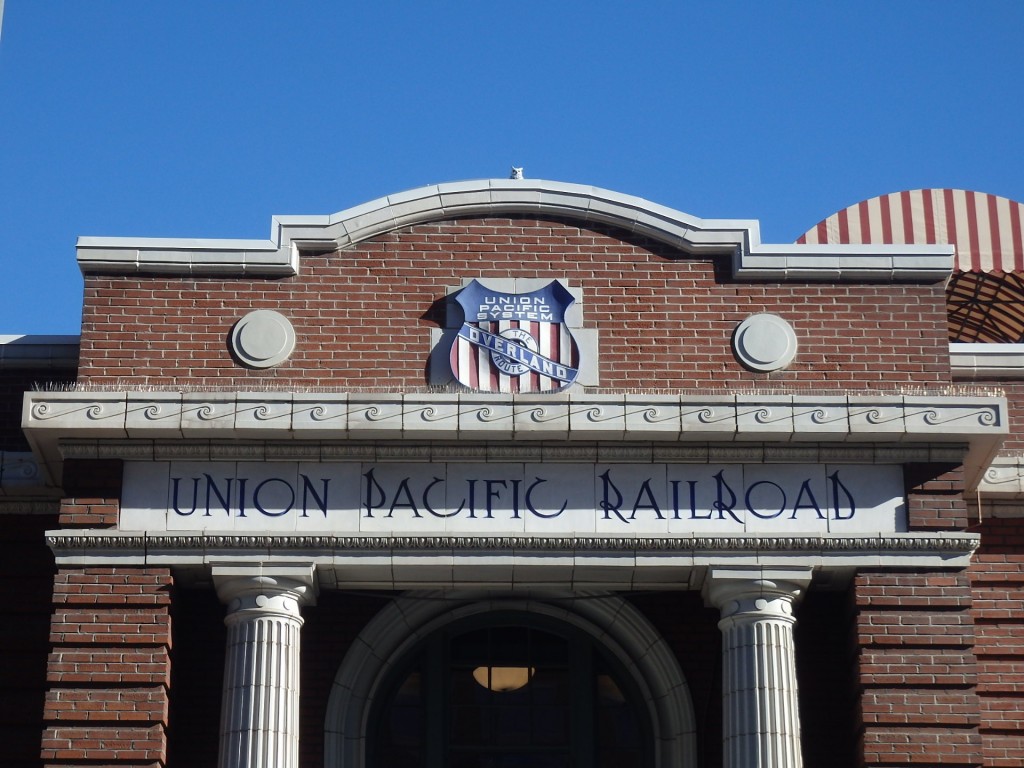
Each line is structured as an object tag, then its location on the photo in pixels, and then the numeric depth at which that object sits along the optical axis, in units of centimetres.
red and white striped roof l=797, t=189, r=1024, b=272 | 3472
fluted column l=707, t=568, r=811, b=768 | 2161
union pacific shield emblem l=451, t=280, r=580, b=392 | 2316
